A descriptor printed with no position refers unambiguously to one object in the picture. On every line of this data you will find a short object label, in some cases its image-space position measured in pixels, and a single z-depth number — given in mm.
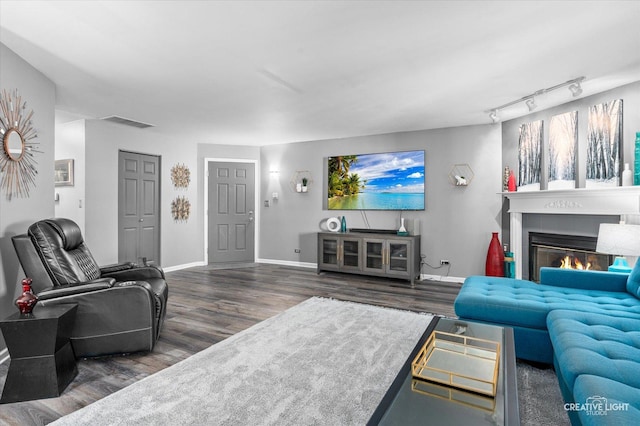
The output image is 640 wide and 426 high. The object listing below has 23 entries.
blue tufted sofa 1292
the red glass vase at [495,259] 4615
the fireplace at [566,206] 3232
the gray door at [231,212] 6582
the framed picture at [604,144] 3352
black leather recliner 2434
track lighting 3254
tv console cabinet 5066
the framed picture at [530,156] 4277
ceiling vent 4789
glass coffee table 1218
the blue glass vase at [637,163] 3105
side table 2008
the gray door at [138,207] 5348
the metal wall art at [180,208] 6074
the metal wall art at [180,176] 6047
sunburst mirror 2688
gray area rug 1799
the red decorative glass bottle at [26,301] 2111
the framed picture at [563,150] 3846
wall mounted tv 5379
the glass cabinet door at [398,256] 5078
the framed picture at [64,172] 4871
